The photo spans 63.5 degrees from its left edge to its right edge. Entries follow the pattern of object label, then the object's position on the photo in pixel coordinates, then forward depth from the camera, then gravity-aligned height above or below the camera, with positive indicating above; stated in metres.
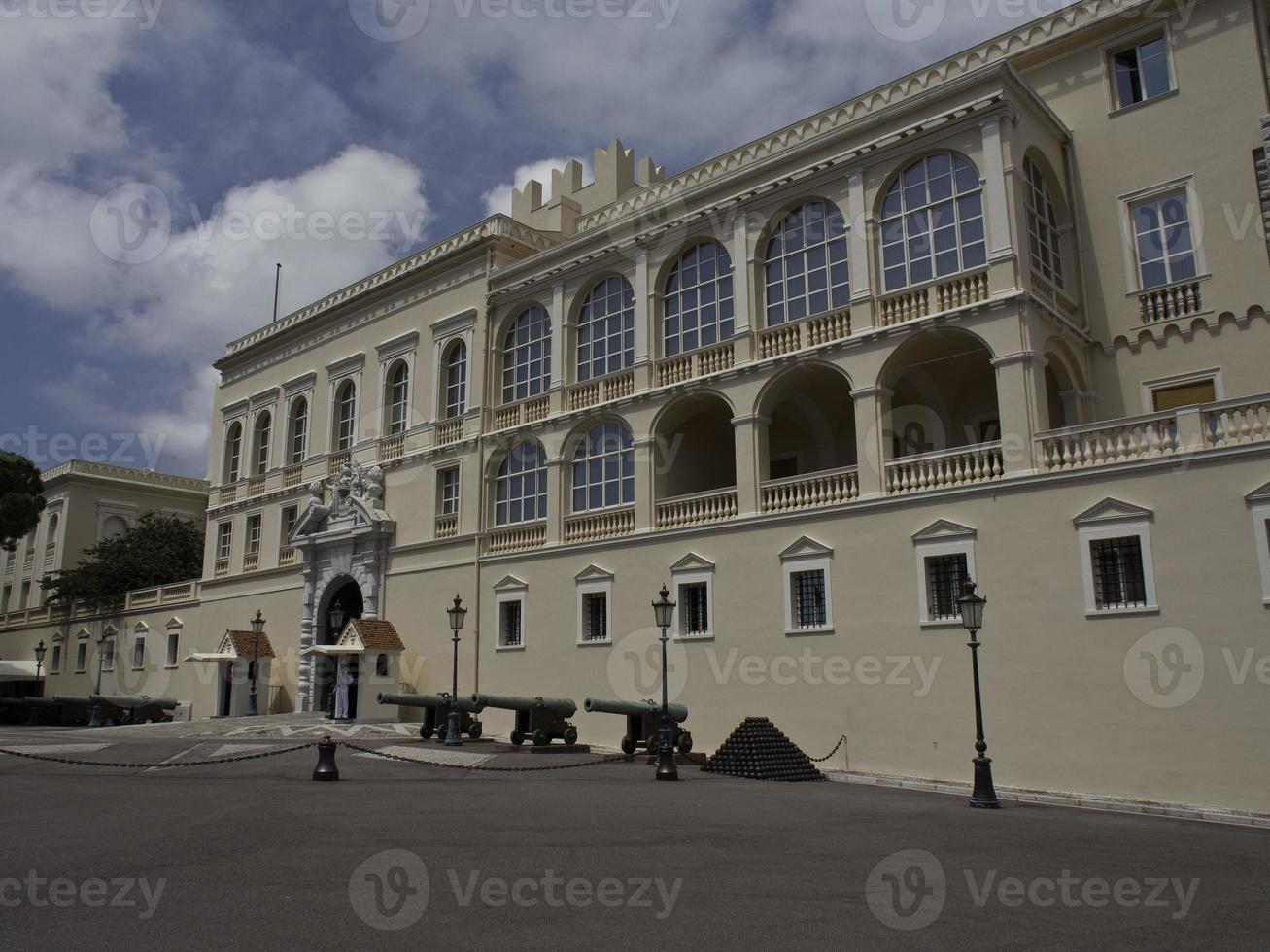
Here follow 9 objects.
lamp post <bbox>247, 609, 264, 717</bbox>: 33.03 +0.98
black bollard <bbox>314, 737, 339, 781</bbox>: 15.20 -0.93
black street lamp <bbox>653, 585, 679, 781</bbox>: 16.31 -0.95
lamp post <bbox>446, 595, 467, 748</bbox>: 21.92 -0.69
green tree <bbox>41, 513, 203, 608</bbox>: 44.91 +6.08
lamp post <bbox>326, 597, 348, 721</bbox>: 29.79 +2.30
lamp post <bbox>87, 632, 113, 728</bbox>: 33.56 -0.43
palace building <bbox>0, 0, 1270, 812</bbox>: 15.91 +5.50
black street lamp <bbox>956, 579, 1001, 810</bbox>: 14.20 -1.19
